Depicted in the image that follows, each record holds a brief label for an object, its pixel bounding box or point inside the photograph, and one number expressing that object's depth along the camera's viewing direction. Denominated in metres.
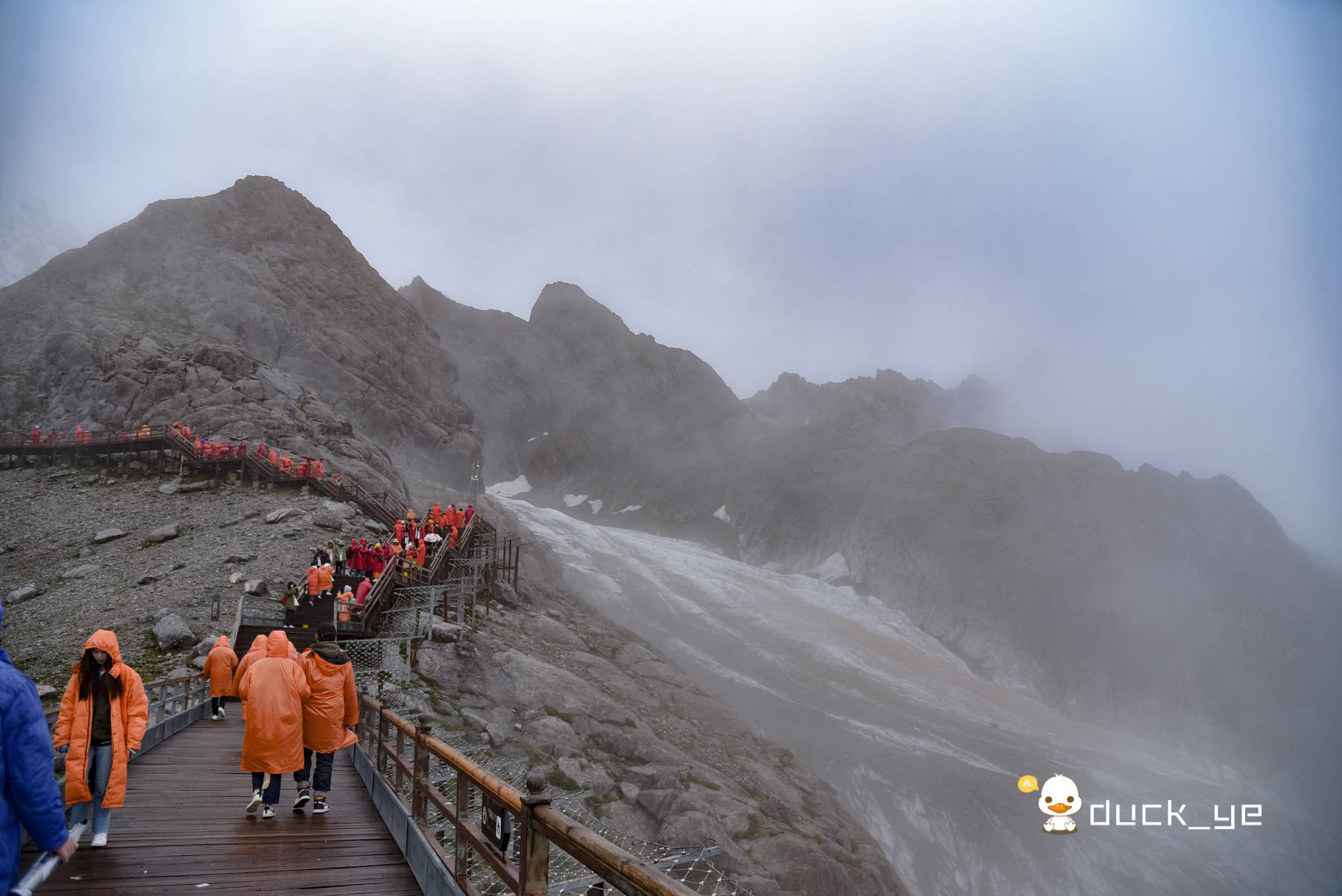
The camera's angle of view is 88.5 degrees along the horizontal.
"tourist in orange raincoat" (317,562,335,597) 18.27
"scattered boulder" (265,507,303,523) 25.27
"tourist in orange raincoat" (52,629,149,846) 5.21
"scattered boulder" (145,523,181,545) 24.30
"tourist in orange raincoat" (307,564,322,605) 18.06
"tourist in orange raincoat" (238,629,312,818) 6.54
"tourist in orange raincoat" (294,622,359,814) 6.93
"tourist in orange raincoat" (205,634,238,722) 12.58
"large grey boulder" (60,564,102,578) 21.84
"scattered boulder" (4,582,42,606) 20.30
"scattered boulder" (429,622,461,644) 18.55
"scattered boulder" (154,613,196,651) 16.59
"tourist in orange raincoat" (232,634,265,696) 9.20
